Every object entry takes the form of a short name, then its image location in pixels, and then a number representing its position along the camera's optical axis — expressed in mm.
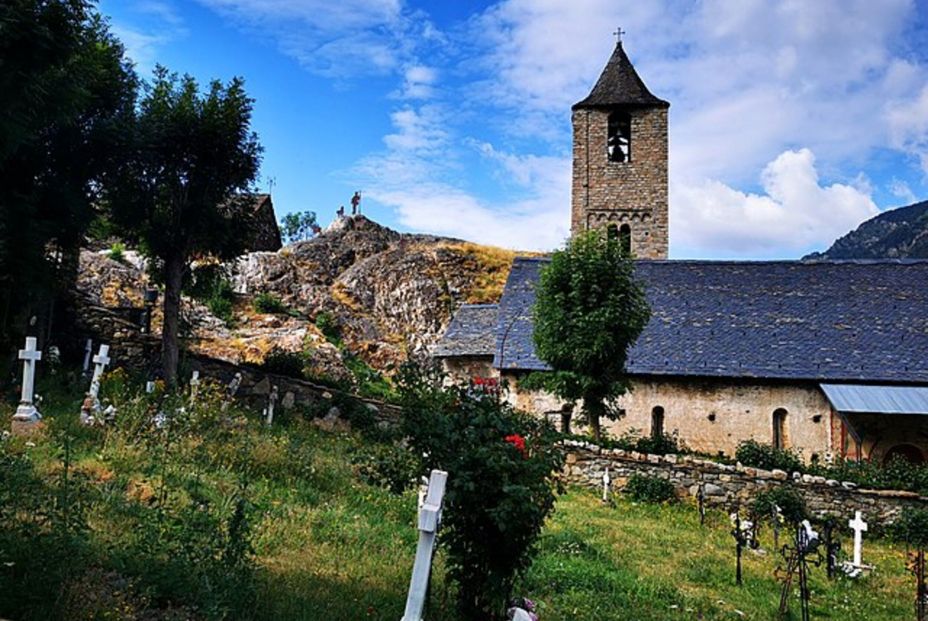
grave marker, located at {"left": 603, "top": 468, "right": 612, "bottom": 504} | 16234
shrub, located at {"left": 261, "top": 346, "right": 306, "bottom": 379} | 18906
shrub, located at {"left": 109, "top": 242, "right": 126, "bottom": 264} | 26734
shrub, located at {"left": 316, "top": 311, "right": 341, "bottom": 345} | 30453
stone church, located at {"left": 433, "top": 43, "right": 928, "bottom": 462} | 20562
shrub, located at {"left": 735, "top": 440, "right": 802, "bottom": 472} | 17625
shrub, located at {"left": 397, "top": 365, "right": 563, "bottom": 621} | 5965
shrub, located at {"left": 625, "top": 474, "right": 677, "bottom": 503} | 16500
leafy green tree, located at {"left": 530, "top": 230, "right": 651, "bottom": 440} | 18516
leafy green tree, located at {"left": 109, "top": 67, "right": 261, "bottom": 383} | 16203
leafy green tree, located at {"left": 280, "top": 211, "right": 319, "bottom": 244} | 57875
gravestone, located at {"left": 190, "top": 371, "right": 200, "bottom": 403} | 12289
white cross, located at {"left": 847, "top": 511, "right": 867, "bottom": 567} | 12023
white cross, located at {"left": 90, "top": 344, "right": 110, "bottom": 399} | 12316
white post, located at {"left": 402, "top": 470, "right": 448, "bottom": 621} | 5117
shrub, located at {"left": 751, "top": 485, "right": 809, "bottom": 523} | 14969
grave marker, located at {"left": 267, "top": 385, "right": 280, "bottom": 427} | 15852
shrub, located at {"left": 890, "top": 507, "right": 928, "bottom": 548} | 14430
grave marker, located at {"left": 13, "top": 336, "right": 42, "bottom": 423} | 10258
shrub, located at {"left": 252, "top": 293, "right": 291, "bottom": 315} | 28797
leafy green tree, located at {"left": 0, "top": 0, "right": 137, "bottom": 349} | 13875
